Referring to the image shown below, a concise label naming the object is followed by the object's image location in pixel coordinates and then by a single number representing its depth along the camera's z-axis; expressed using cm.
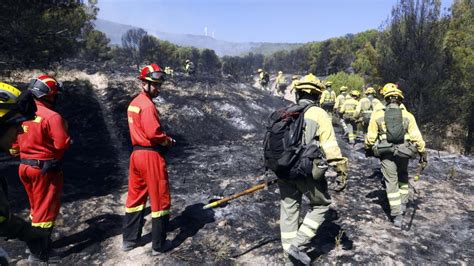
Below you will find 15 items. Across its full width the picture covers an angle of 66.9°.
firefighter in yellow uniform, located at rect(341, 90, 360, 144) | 1212
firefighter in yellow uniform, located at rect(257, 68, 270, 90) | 2565
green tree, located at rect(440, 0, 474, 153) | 1981
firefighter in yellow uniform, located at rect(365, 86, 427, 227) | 553
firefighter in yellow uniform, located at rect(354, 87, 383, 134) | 1163
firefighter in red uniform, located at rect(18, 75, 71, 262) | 406
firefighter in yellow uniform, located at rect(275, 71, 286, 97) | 2459
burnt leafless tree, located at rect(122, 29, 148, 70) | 5012
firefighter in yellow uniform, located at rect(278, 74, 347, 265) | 392
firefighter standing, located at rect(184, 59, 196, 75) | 2628
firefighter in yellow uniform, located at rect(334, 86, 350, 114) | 1384
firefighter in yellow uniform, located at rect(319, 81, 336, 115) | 1366
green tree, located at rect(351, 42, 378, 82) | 2426
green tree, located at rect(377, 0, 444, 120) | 1928
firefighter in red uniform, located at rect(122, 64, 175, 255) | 434
